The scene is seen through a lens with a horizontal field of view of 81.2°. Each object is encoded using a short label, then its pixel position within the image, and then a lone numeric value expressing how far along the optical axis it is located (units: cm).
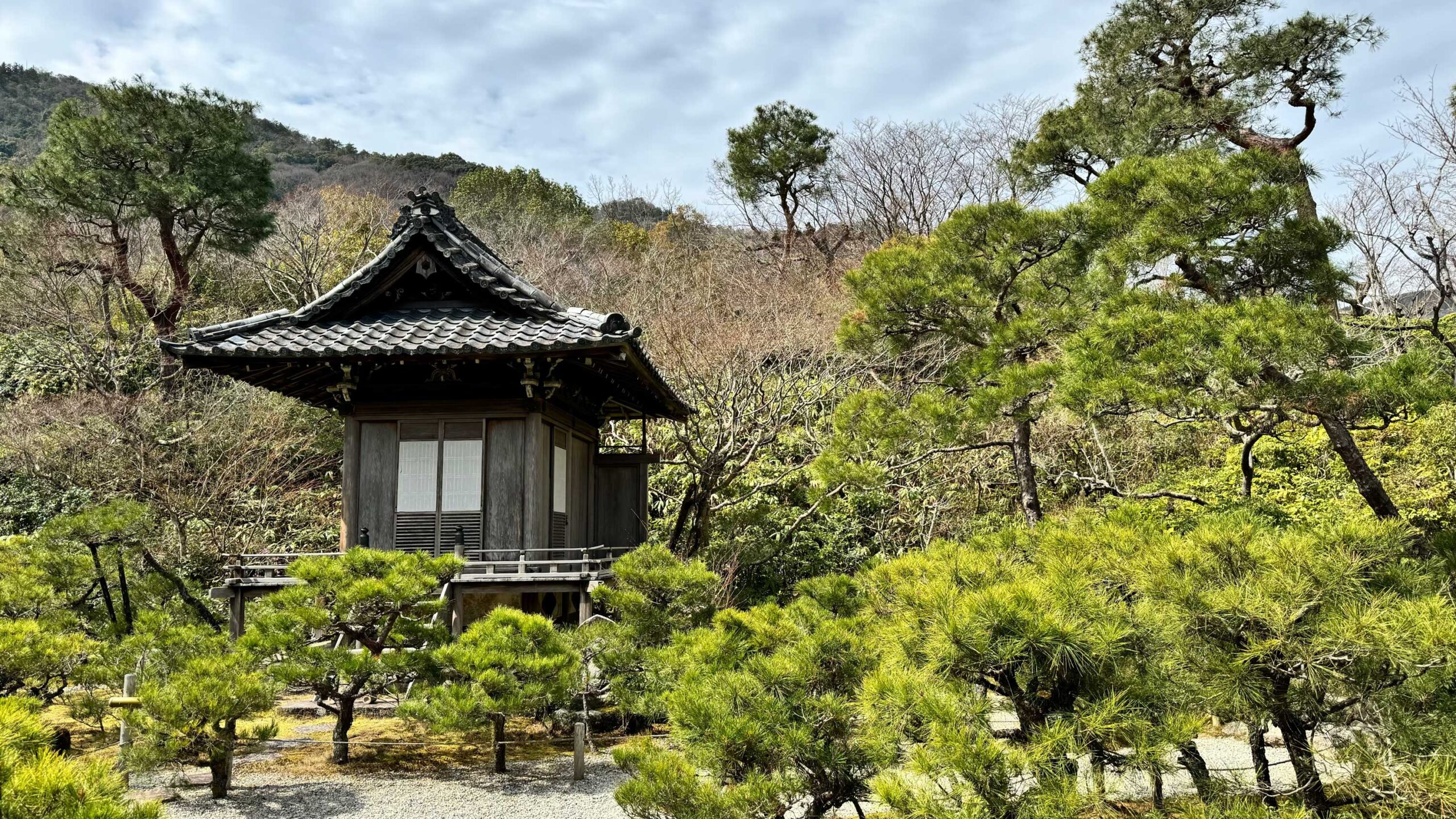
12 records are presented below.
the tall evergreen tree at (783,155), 2416
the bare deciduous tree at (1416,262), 777
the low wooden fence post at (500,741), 630
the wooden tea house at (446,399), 861
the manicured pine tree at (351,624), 559
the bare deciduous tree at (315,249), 1845
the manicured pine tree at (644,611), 609
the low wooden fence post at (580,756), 604
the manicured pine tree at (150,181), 1677
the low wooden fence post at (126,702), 573
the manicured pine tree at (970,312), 768
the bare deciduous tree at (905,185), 2191
